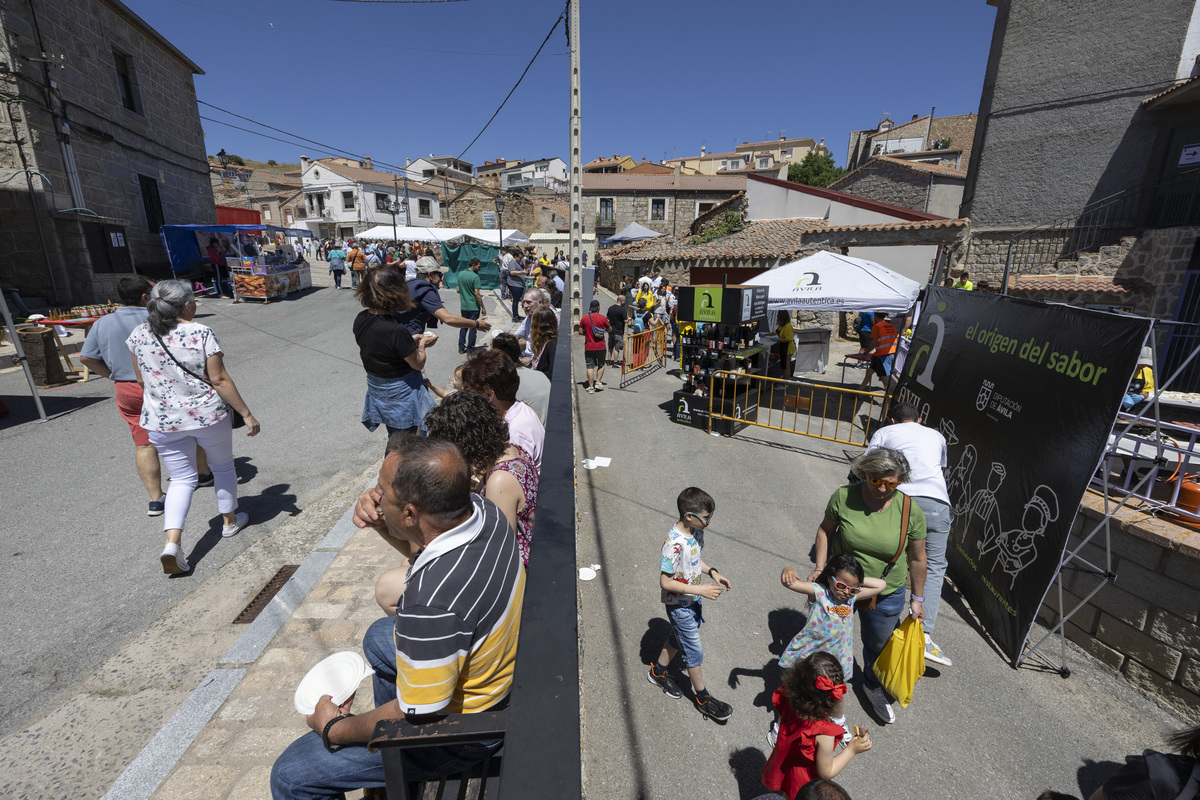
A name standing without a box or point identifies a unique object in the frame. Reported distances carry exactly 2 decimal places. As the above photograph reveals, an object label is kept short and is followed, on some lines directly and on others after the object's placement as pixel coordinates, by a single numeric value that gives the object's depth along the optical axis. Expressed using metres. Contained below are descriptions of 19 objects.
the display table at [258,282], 16.33
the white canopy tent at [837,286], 8.30
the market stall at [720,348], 8.22
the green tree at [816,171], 42.41
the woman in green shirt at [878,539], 3.08
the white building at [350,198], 46.25
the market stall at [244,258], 16.41
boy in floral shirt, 3.06
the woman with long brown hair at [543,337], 5.23
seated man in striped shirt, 1.41
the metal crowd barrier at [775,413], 8.03
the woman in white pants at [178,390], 3.62
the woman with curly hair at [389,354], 3.71
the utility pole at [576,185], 10.74
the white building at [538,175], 58.84
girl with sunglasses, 2.88
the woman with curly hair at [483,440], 2.21
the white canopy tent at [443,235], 26.31
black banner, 3.32
